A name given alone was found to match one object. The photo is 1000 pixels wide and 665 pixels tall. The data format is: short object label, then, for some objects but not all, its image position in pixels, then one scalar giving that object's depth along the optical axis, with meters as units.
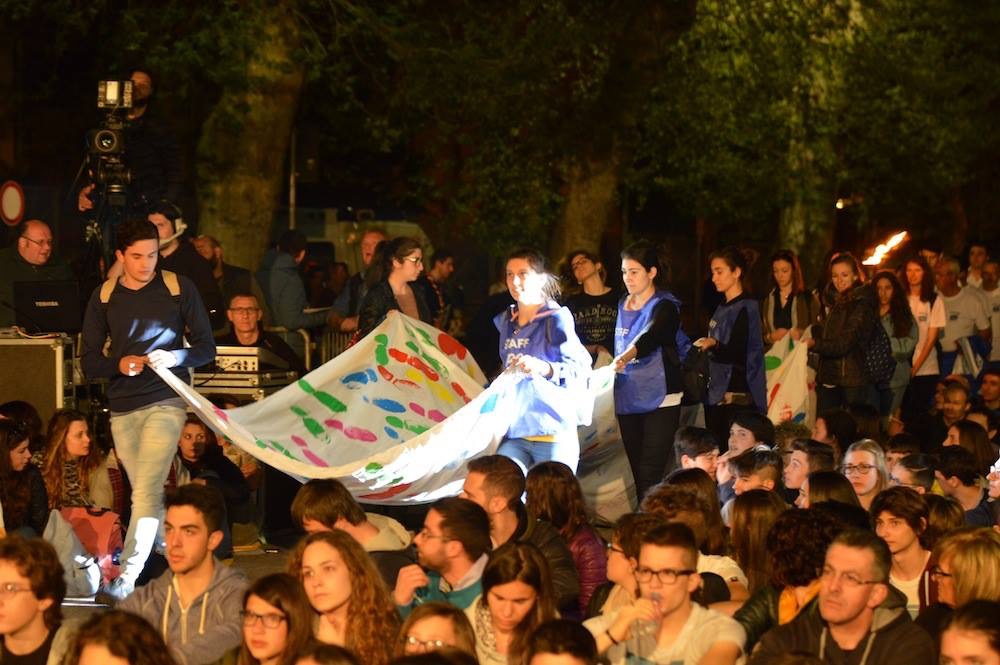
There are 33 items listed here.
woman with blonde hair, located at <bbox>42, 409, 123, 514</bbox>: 10.98
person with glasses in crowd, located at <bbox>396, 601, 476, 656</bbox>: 6.59
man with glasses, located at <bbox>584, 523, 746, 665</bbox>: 6.96
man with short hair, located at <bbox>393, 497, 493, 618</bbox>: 8.03
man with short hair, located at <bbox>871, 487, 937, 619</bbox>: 8.34
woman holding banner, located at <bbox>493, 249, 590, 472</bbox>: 10.98
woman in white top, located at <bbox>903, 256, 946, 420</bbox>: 16.11
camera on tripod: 12.75
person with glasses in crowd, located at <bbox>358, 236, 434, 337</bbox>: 12.16
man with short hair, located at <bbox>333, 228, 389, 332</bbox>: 13.51
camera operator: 13.06
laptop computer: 12.12
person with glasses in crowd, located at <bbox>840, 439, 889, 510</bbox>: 10.37
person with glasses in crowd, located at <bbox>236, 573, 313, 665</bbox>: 6.96
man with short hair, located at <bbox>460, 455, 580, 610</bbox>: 8.75
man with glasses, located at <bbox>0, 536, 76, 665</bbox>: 7.26
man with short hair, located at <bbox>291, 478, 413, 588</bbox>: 8.68
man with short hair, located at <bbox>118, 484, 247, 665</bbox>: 7.81
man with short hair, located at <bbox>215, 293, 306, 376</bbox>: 12.88
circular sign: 13.66
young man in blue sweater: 9.96
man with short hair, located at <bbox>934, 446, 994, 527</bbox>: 10.70
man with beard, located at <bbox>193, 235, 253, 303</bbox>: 14.41
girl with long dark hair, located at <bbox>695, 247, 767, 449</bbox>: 12.94
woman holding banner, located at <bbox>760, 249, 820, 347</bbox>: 14.69
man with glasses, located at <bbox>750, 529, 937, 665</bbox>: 6.84
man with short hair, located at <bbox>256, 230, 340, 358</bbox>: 14.82
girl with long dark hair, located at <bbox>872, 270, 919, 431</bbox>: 14.64
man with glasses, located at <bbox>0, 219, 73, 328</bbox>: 12.87
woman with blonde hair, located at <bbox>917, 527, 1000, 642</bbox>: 7.51
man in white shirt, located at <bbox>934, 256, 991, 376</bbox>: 17.83
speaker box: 12.00
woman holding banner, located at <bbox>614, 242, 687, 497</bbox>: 11.72
